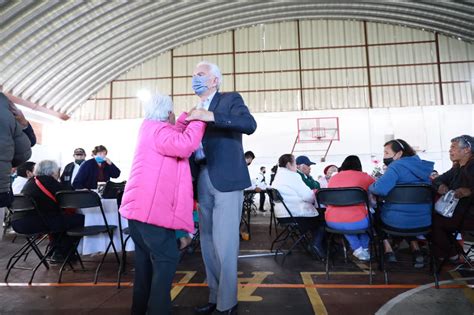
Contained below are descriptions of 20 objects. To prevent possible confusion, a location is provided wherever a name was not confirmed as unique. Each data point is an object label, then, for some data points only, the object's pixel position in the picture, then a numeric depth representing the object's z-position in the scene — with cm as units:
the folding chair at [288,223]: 311
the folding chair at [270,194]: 360
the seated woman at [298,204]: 318
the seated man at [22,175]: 445
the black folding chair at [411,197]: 244
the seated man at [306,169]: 456
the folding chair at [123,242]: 274
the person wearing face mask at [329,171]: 535
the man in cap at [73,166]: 528
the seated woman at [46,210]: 278
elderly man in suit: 169
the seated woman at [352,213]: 270
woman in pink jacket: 151
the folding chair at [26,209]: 271
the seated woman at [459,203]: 261
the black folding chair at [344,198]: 256
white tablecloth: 319
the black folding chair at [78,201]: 263
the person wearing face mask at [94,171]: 449
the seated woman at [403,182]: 253
